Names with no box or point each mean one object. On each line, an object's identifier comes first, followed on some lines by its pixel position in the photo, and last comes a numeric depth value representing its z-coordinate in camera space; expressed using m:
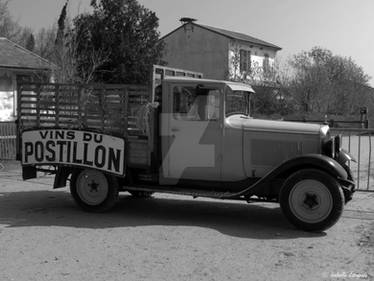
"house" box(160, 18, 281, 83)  40.34
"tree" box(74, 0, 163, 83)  25.73
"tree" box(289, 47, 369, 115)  33.47
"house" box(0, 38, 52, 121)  18.34
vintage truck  7.11
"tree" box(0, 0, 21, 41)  37.15
